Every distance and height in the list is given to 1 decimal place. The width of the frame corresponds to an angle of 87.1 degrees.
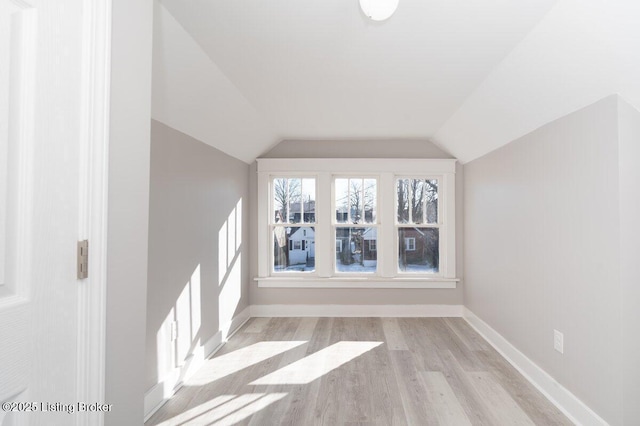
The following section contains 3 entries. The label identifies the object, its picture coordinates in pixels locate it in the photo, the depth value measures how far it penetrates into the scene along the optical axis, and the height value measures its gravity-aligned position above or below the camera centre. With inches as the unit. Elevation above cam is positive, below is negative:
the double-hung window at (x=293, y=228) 180.5 -6.3
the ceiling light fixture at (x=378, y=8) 56.2 +35.5
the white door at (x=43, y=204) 31.0 +1.2
